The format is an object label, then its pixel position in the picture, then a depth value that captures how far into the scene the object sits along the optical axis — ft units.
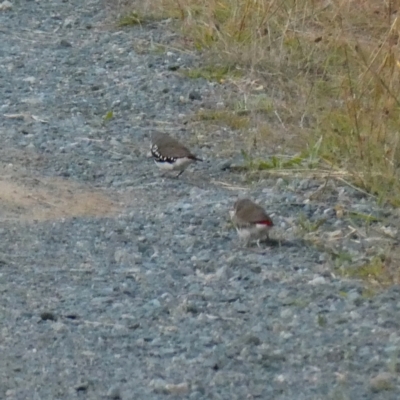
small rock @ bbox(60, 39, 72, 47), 68.85
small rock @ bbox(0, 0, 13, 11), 78.95
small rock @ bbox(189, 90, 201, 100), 56.67
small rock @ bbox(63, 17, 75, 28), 73.56
